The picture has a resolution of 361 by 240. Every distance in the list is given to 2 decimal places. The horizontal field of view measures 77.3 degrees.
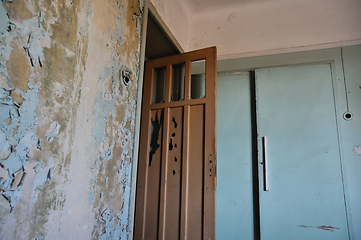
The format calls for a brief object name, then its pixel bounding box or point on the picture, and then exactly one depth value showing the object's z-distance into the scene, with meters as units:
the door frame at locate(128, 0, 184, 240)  1.32
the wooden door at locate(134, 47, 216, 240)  1.67
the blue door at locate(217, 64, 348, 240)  1.86
